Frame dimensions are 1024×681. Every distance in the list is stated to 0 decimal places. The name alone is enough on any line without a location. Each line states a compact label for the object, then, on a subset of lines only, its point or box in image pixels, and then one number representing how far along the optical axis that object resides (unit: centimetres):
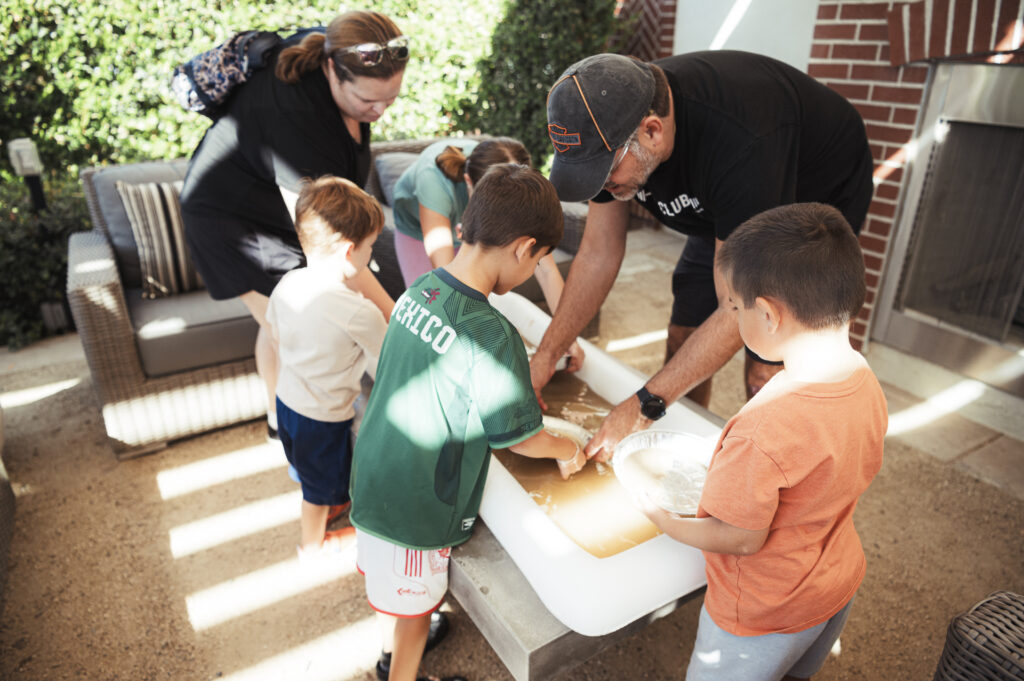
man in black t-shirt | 139
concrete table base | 124
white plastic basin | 123
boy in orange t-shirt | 98
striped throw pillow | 275
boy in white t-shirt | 168
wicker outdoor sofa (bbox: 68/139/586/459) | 236
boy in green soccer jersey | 118
